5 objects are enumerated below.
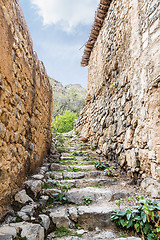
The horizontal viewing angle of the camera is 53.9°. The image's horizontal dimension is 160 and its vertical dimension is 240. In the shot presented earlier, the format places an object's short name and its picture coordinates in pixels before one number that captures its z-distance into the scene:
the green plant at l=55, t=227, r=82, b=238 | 1.49
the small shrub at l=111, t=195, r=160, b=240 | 1.47
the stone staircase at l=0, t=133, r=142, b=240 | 1.41
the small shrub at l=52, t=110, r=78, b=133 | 8.64
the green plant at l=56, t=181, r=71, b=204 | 2.02
